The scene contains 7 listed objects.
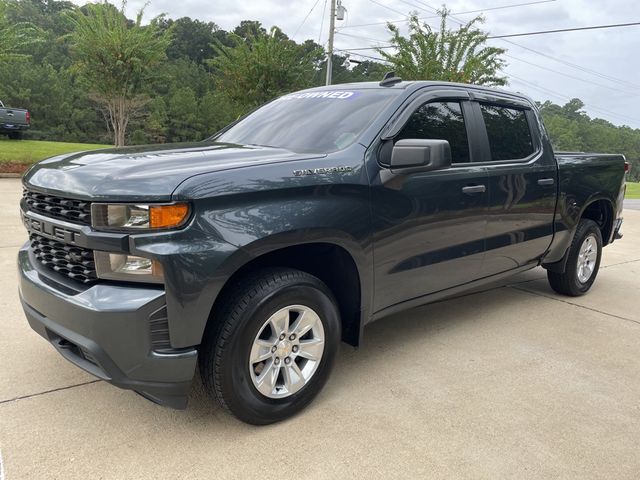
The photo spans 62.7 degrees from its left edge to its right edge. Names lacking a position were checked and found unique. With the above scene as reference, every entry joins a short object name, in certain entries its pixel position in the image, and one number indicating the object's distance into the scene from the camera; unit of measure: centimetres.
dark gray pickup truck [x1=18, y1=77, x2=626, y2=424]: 226
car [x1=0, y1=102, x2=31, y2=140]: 2284
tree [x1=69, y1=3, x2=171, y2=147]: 1667
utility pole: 2465
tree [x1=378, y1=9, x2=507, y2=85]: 2003
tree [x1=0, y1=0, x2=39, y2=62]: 1402
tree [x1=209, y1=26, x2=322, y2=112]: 1948
